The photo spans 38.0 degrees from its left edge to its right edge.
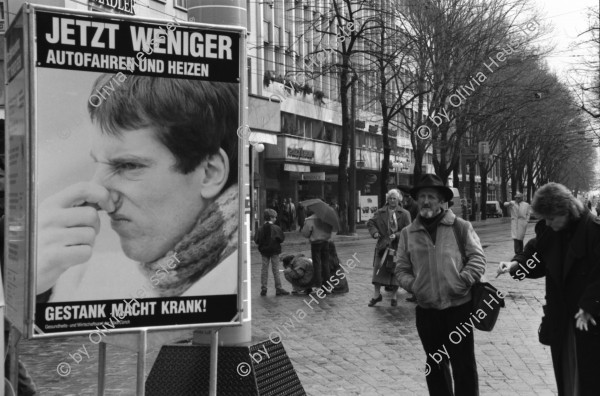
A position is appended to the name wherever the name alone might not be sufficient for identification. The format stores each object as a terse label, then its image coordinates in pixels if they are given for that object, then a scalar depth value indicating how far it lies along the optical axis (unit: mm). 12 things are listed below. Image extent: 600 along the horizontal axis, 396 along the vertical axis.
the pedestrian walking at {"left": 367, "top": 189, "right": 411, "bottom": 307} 12883
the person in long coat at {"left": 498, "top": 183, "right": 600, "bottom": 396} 5035
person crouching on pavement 14406
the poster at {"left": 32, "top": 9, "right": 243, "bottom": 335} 4156
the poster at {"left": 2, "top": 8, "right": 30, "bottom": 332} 4102
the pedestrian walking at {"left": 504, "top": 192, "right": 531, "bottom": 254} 20875
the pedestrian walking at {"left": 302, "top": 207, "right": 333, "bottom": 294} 14367
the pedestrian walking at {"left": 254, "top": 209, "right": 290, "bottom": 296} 14539
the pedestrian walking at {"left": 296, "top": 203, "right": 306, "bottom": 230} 43375
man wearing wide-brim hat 5754
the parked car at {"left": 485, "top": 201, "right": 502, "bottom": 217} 77062
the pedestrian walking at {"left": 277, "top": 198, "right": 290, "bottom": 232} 42906
